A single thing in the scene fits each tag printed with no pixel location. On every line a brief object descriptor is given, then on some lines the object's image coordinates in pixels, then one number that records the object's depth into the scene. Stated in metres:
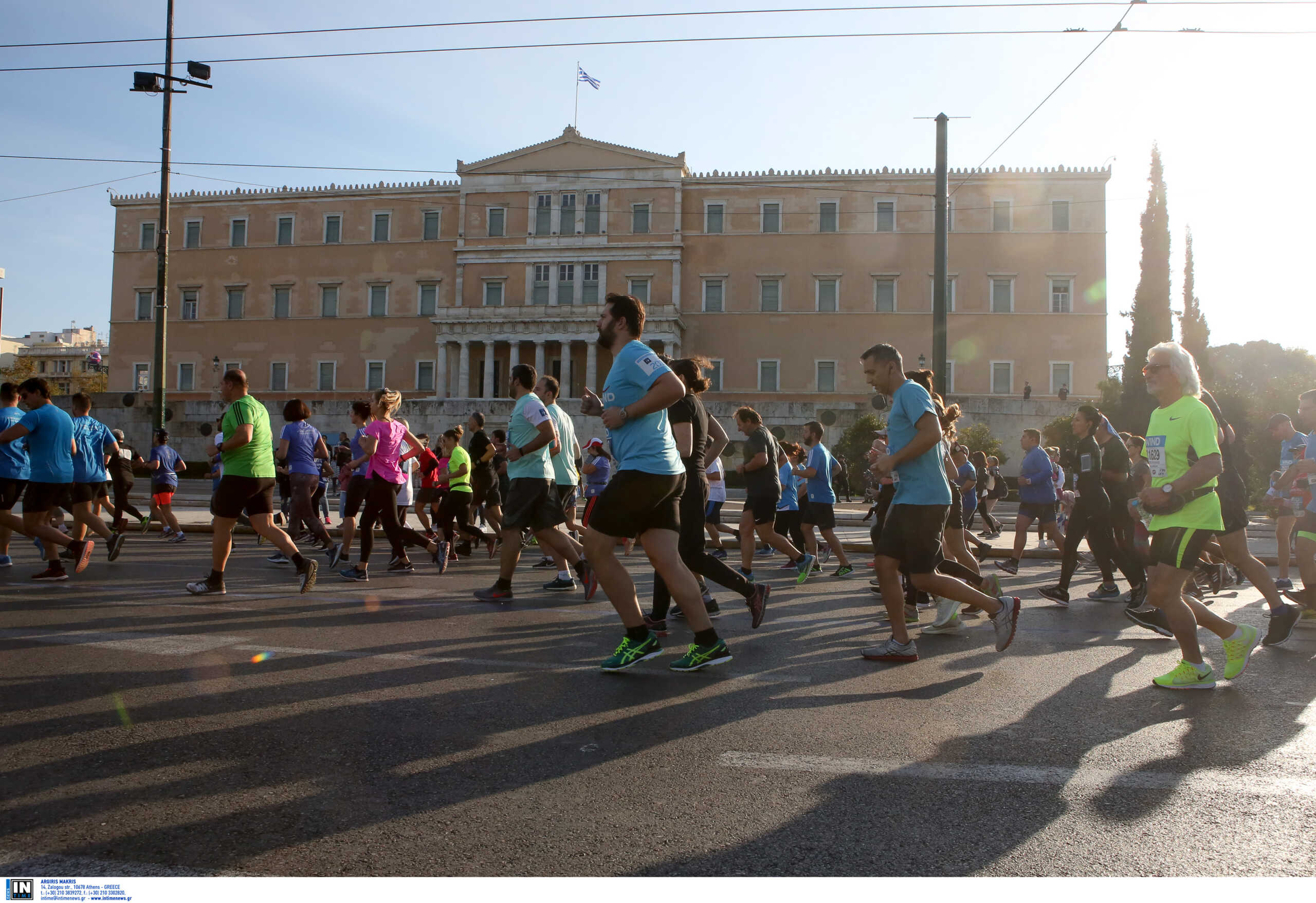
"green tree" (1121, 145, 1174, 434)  49.91
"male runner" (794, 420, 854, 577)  10.70
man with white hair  5.14
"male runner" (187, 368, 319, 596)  7.94
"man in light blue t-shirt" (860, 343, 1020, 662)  5.68
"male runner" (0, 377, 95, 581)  9.05
